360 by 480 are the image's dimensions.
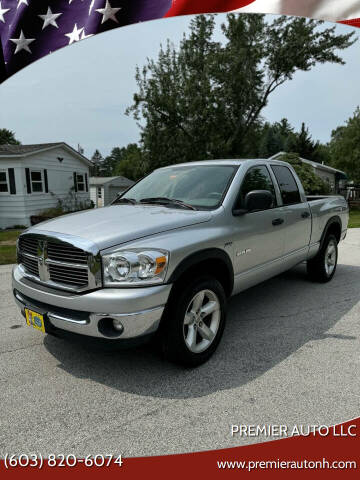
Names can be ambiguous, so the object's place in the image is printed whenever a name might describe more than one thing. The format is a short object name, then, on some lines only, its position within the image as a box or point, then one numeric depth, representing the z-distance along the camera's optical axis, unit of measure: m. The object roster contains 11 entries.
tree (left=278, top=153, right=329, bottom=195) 20.45
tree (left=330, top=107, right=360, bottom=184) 34.12
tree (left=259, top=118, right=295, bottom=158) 66.62
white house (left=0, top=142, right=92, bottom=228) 17.44
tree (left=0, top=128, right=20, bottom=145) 55.42
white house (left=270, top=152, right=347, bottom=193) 33.75
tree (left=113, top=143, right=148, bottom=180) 24.51
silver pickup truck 2.76
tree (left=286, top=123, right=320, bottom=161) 52.12
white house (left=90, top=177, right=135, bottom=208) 38.09
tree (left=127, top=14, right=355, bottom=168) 23.03
